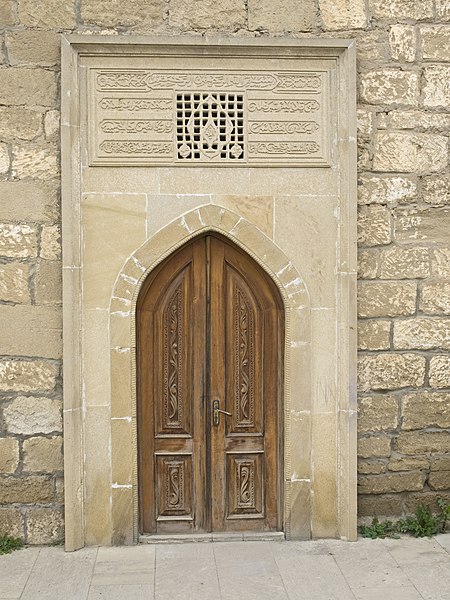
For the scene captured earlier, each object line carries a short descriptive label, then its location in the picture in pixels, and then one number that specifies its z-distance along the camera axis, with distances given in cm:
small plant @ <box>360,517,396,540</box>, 501
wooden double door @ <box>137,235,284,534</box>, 498
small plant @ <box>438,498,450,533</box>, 507
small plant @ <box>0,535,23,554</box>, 480
